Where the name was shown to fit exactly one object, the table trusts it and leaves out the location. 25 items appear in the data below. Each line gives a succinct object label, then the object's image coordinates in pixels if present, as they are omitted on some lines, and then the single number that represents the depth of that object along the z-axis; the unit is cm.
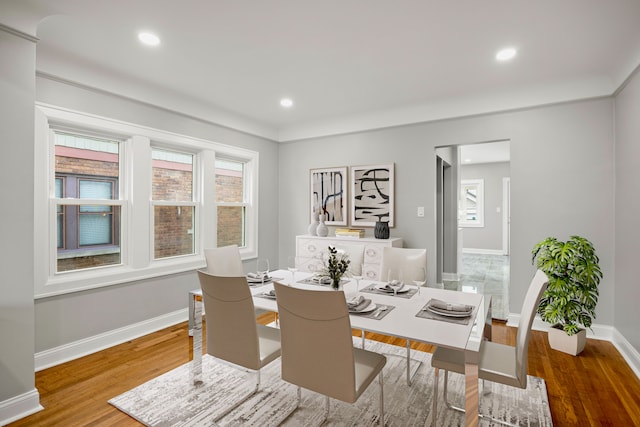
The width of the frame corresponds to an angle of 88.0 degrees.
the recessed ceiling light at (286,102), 395
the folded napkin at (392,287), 239
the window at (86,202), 296
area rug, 207
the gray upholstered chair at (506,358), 173
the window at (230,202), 450
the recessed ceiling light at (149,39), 245
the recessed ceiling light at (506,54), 268
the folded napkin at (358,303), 199
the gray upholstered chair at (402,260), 291
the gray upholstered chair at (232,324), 192
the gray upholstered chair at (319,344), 158
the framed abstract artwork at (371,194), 442
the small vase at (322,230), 460
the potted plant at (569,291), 300
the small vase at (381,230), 420
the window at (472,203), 929
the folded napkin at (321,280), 249
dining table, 158
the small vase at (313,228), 473
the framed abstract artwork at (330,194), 475
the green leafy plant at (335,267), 221
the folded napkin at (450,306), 193
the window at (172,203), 374
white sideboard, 408
